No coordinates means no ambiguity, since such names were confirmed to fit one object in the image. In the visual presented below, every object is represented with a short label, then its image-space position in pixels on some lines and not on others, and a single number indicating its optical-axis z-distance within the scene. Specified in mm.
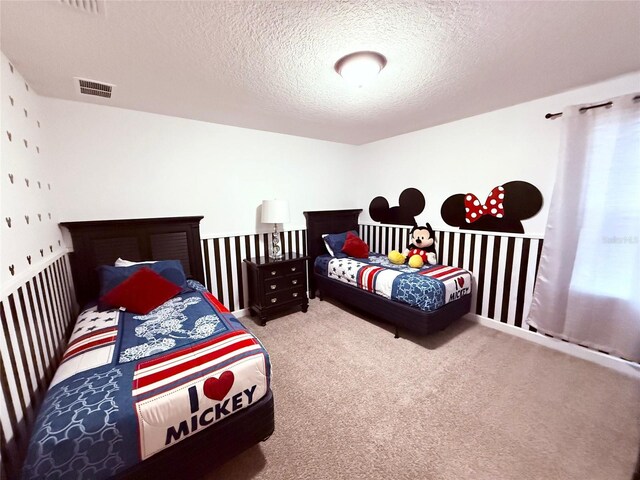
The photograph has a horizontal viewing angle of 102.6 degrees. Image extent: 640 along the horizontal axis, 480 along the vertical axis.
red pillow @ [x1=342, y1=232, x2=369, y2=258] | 3527
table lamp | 3025
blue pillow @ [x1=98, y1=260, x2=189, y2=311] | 2096
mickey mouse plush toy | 3141
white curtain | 1947
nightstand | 2949
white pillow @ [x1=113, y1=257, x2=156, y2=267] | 2280
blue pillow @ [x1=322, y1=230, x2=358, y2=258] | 3643
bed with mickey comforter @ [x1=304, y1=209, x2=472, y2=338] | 2428
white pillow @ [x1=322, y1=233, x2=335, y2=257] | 3681
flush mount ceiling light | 1589
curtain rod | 1883
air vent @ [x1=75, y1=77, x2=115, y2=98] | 1864
